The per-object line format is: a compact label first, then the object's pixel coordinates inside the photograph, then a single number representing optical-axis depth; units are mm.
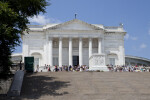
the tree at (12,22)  15234
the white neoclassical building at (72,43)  49438
